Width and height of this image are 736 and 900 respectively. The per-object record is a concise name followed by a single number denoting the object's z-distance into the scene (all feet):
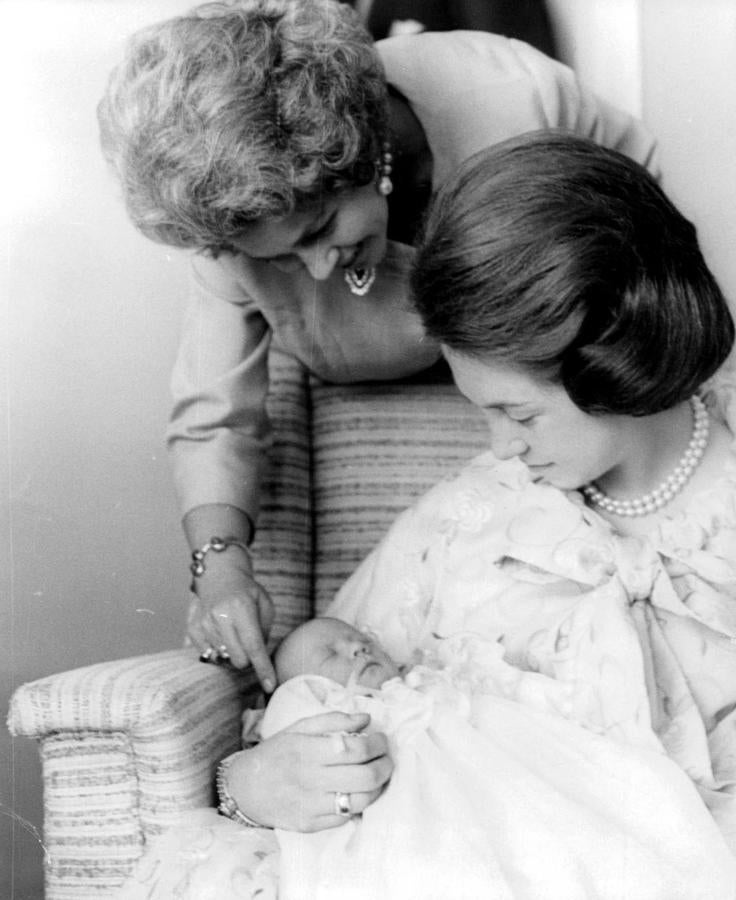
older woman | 4.90
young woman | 4.39
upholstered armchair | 5.03
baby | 4.00
